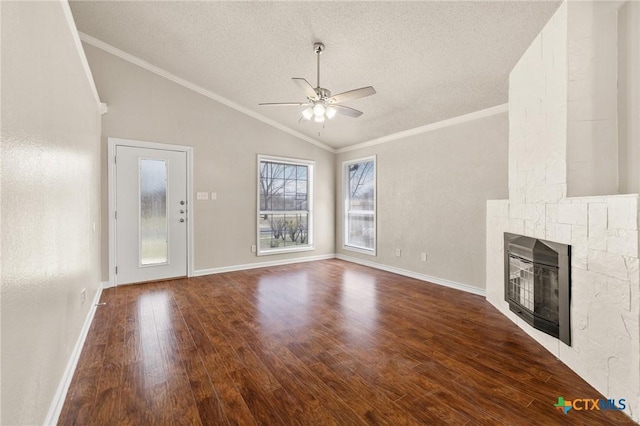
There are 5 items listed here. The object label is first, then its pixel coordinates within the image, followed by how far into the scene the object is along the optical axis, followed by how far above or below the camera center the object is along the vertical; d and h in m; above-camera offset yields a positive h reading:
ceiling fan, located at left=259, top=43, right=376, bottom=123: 2.64 +1.12
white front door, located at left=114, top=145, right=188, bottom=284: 4.01 -0.02
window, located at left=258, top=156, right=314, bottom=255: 5.37 +0.15
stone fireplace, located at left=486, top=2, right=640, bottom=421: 1.58 +0.14
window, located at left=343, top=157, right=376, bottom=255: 5.45 +0.15
